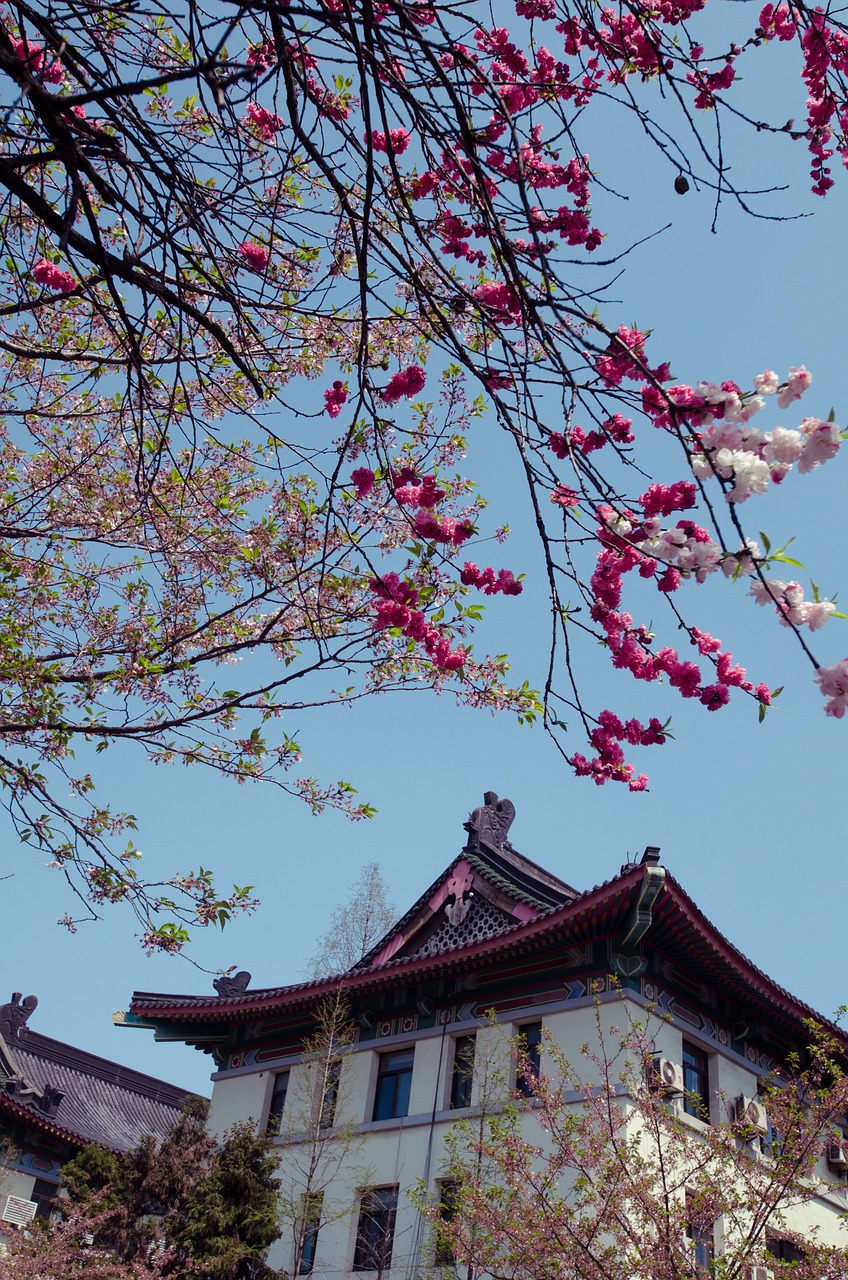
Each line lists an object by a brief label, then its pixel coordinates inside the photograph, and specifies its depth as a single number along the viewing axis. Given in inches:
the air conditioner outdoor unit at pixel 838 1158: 516.7
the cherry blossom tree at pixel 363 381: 123.3
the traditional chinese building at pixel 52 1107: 717.9
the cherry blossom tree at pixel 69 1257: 458.6
